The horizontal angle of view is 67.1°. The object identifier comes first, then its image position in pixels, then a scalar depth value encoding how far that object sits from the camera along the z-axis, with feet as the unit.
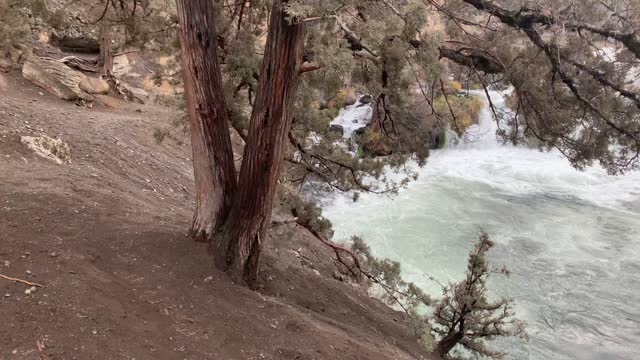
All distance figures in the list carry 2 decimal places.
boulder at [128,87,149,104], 47.72
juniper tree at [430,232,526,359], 20.81
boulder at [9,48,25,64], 36.70
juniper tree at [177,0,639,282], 13.66
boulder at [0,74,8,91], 32.17
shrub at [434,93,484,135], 55.74
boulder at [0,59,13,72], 34.88
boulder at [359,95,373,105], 65.13
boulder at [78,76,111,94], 40.32
